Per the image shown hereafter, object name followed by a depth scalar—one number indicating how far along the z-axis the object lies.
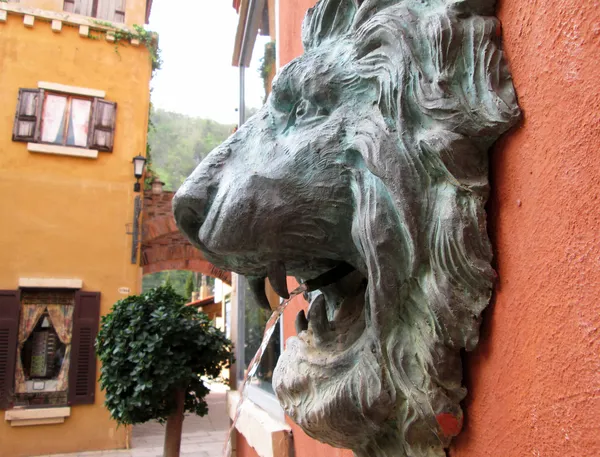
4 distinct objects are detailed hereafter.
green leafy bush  4.23
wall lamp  8.20
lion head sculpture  0.67
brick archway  8.80
